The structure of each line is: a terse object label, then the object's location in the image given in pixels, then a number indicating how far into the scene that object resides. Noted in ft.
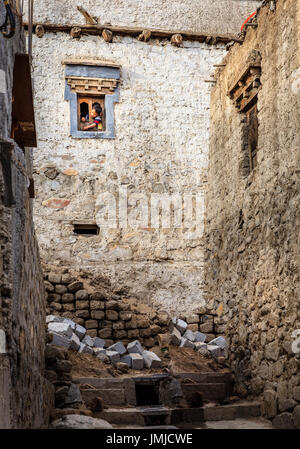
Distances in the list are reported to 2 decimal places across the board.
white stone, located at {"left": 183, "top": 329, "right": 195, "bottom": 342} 29.27
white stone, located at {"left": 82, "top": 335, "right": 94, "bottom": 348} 27.02
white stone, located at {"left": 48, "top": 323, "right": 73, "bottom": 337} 25.51
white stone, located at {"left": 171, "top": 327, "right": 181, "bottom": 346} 28.40
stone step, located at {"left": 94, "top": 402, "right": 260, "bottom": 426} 21.33
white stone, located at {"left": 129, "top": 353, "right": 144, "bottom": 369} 25.85
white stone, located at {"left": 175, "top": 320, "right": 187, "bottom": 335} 29.81
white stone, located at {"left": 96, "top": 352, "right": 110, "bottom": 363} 25.79
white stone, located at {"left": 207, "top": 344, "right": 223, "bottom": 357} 27.89
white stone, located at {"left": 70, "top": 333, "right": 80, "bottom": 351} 25.57
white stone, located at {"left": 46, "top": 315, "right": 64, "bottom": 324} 26.55
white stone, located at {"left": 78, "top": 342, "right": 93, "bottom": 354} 25.79
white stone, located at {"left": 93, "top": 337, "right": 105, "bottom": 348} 27.20
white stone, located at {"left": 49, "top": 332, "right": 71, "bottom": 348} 24.19
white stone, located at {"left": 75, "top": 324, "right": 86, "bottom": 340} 27.07
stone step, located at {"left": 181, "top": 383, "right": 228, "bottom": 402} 24.36
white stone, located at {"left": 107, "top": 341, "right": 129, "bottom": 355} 26.94
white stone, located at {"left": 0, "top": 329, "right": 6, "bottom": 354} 11.20
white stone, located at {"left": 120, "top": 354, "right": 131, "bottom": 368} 26.12
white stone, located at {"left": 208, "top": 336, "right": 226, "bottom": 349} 28.45
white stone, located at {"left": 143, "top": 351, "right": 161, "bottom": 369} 25.76
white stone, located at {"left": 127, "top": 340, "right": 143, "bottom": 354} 27.02
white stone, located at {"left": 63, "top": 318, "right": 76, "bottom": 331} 27.06
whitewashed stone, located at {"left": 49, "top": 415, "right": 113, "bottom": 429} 16.79
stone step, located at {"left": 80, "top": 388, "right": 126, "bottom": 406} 22.67
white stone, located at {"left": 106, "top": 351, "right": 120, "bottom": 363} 26.03
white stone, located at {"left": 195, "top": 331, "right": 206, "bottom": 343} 29.17
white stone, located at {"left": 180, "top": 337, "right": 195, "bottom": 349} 28.30
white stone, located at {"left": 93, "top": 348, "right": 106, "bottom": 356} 26.15
